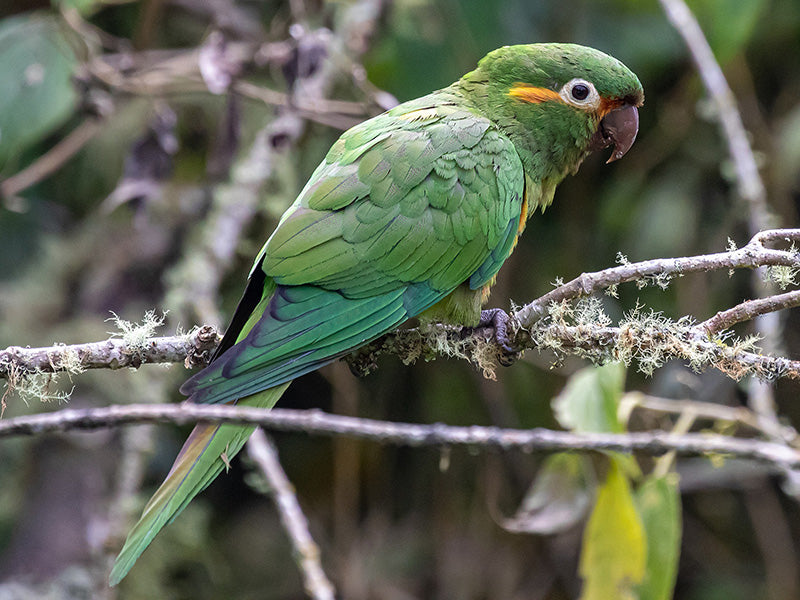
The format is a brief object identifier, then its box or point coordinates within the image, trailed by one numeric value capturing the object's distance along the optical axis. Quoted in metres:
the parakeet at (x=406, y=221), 3.86
